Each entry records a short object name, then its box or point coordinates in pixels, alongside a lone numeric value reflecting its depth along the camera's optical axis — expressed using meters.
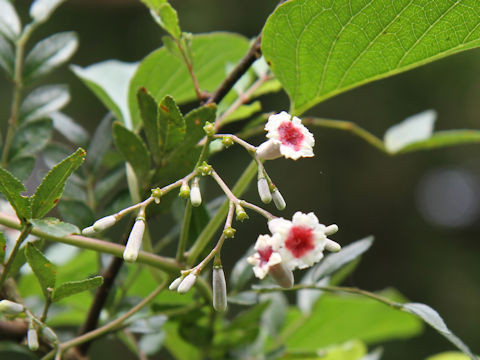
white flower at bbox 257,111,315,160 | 0.31
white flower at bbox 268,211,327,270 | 0.31
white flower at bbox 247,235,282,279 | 0.30
